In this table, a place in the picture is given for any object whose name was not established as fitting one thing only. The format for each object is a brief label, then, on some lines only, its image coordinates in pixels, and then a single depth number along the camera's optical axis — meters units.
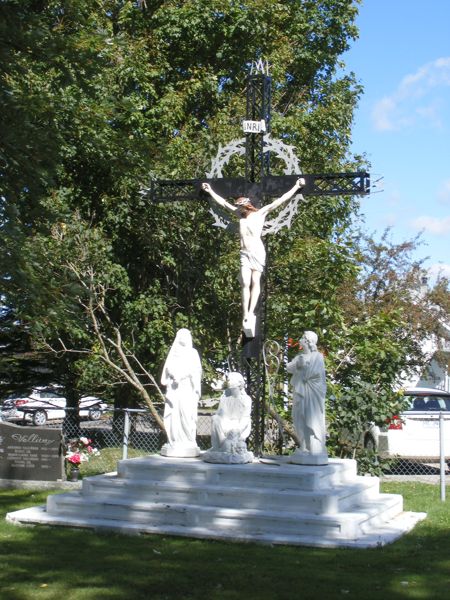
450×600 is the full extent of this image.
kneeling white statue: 10.52
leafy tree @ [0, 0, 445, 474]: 13.23
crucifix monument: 10.94
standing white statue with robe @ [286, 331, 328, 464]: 10.33
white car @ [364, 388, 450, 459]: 16.06
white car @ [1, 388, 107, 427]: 23.28
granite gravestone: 13.55
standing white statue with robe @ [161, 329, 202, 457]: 10.95
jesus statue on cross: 10.90
